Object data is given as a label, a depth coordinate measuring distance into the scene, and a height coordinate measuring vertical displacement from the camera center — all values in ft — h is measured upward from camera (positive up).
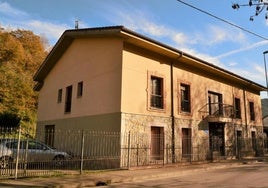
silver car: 26.62 -3.56
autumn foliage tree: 73.77 +16.64
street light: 16.22 +9.28
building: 36.62 +6.53
